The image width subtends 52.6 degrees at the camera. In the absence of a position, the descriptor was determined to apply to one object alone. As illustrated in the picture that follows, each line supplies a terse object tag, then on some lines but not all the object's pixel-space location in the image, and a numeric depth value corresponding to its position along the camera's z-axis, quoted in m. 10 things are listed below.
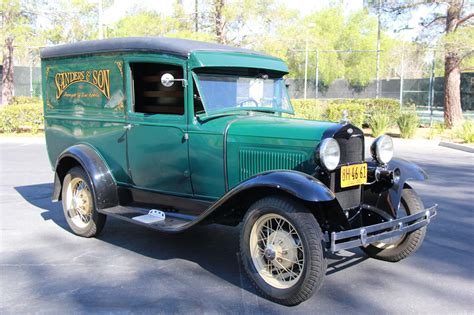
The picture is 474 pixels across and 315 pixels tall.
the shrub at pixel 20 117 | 17.02
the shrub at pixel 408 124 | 15.57
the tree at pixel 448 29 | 15.97
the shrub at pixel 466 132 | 14.12
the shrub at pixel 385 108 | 17.14
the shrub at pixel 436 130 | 15.79
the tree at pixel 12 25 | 18.70
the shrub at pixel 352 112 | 17.05
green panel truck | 3.84
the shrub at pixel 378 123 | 15.84
